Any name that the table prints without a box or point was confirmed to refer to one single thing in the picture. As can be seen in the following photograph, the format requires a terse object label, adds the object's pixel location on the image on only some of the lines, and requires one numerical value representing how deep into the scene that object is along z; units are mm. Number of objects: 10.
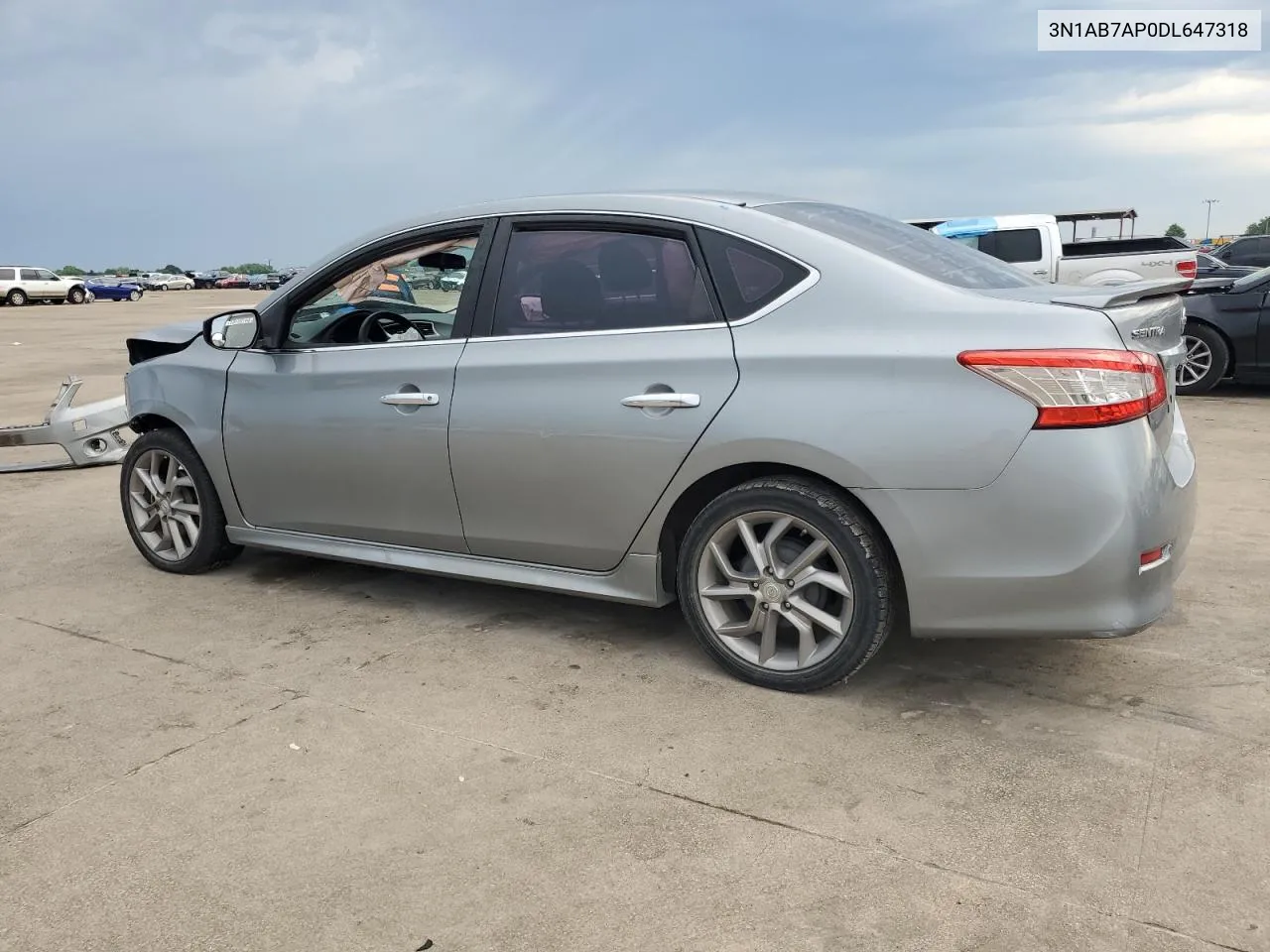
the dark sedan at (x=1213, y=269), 17578
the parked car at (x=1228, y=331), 10266
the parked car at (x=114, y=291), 56438
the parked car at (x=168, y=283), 75188
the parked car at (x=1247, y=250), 29375
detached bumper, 7488
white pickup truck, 14258
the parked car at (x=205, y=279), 79250
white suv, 44406
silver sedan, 3143
